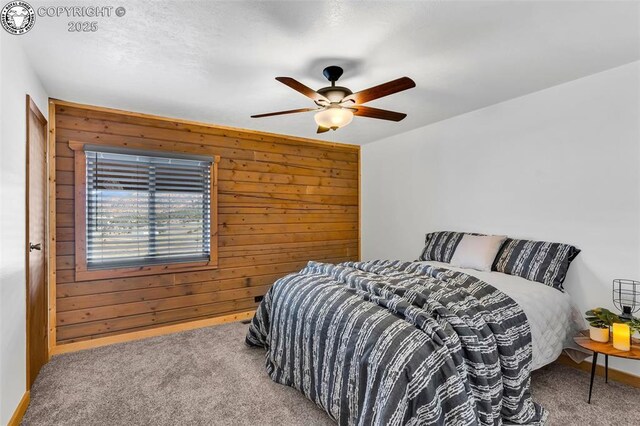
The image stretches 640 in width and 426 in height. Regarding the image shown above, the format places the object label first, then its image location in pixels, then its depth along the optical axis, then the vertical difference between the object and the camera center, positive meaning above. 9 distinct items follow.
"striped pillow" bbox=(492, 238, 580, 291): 2.73 -0.42
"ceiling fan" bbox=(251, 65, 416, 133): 2.19 +0.81
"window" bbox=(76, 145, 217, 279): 3.29 +0.00
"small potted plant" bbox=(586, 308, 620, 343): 2.30 -0.80
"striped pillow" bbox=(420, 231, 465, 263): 3.52 -0.37
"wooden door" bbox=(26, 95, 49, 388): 2.32 -0.25
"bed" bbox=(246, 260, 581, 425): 1.58 -0.77
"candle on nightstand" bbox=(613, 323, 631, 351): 2.18 -0.84
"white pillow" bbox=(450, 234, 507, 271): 3.13 -0.39
